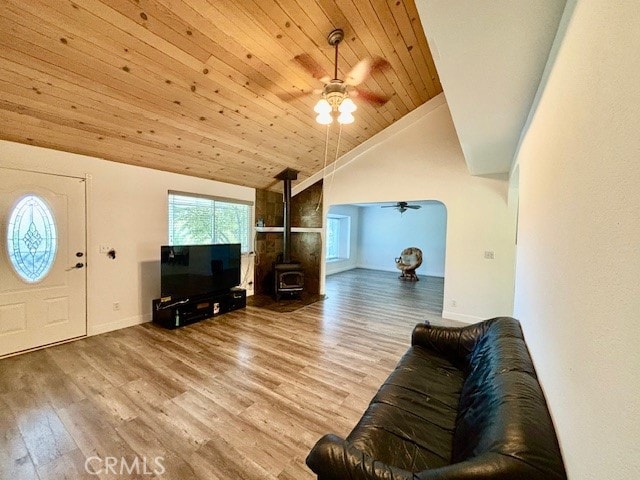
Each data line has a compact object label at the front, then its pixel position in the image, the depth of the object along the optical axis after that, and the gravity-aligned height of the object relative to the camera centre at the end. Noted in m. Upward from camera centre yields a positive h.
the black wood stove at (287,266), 5.24 -0.70
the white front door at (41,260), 2.85 -0.40
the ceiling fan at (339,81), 2.43 +1.67
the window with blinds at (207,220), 4.37 +0.16
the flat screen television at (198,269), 3.81 -0.63
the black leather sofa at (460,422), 0.90 -0.88
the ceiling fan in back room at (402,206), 5.95 +0.63
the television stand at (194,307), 3.81 -1.21
